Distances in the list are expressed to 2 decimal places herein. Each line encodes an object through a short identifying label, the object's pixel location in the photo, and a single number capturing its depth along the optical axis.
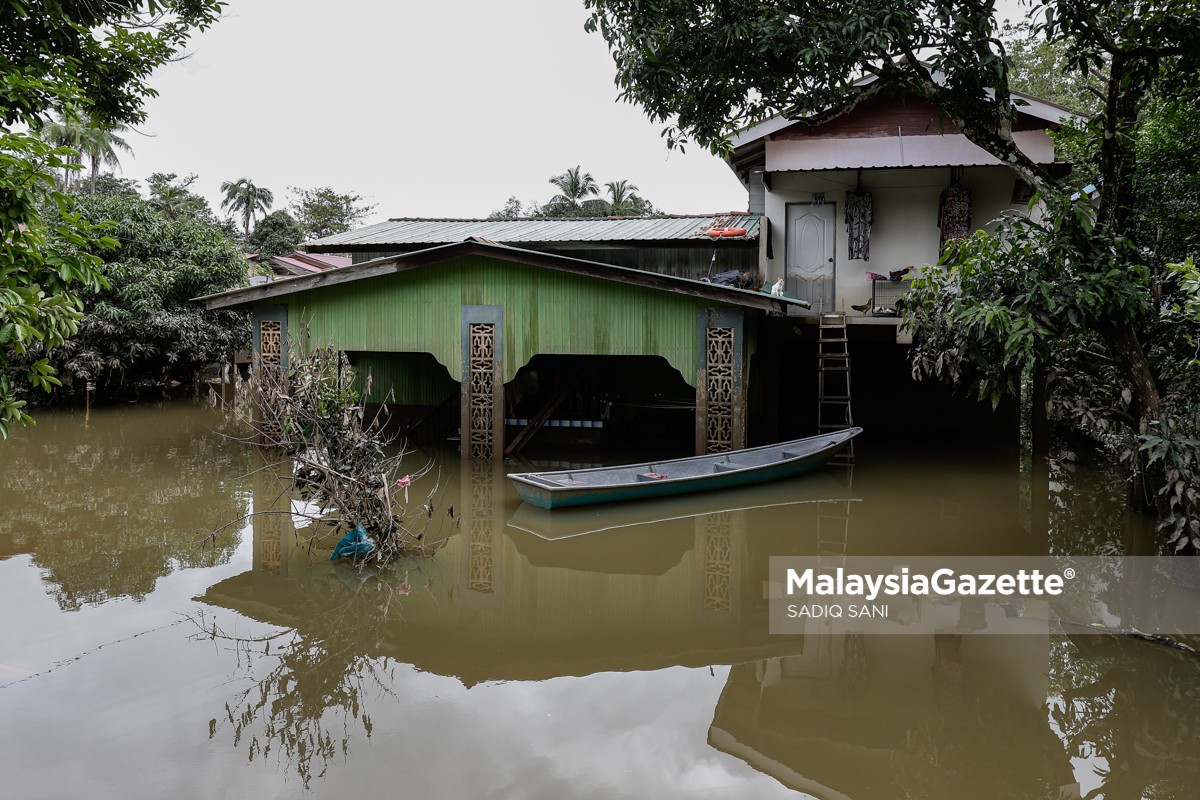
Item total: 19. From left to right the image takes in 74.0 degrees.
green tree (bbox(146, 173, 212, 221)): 35.00
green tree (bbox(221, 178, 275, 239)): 42.12
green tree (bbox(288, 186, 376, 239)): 36.66
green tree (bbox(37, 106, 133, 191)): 31.08
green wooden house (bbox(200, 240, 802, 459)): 12.23
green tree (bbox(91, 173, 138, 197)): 39.28
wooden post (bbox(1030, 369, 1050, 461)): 13.80
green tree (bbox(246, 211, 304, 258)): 34.66
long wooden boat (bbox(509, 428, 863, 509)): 9.73
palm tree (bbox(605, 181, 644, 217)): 39.97
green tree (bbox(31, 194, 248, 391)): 18.92
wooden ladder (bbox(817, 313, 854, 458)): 13.02
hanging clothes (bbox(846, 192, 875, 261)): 14.60
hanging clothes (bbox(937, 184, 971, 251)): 14.07
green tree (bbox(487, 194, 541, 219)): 46.75
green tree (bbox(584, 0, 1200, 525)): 6.89
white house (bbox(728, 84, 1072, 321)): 13.57
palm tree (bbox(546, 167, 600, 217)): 40.69
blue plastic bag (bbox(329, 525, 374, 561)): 7.64
